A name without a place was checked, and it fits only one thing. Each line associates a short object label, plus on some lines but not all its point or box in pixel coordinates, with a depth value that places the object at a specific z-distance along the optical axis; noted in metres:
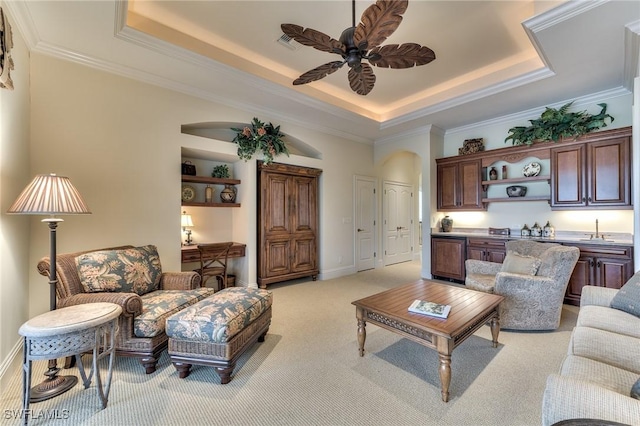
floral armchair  2.15
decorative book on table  2.13
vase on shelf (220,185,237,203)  4.51
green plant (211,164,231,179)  4.48
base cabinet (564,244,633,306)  3.39
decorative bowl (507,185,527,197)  4.62
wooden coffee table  1.88
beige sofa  1.00
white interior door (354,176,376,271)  5.98
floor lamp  1.86
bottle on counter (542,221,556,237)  4.30
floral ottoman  2.05
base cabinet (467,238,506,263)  4.39
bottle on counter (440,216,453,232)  5.45
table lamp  4.20
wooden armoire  4.59
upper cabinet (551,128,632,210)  3.61
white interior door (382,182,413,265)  6.63
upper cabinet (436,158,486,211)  5.01
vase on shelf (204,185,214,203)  4.41
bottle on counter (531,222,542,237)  4.41
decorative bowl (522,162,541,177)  4.47
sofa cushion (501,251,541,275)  2.99
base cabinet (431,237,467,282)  4.85
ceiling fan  1.86
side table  1.61
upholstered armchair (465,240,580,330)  2.79
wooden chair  3.85
